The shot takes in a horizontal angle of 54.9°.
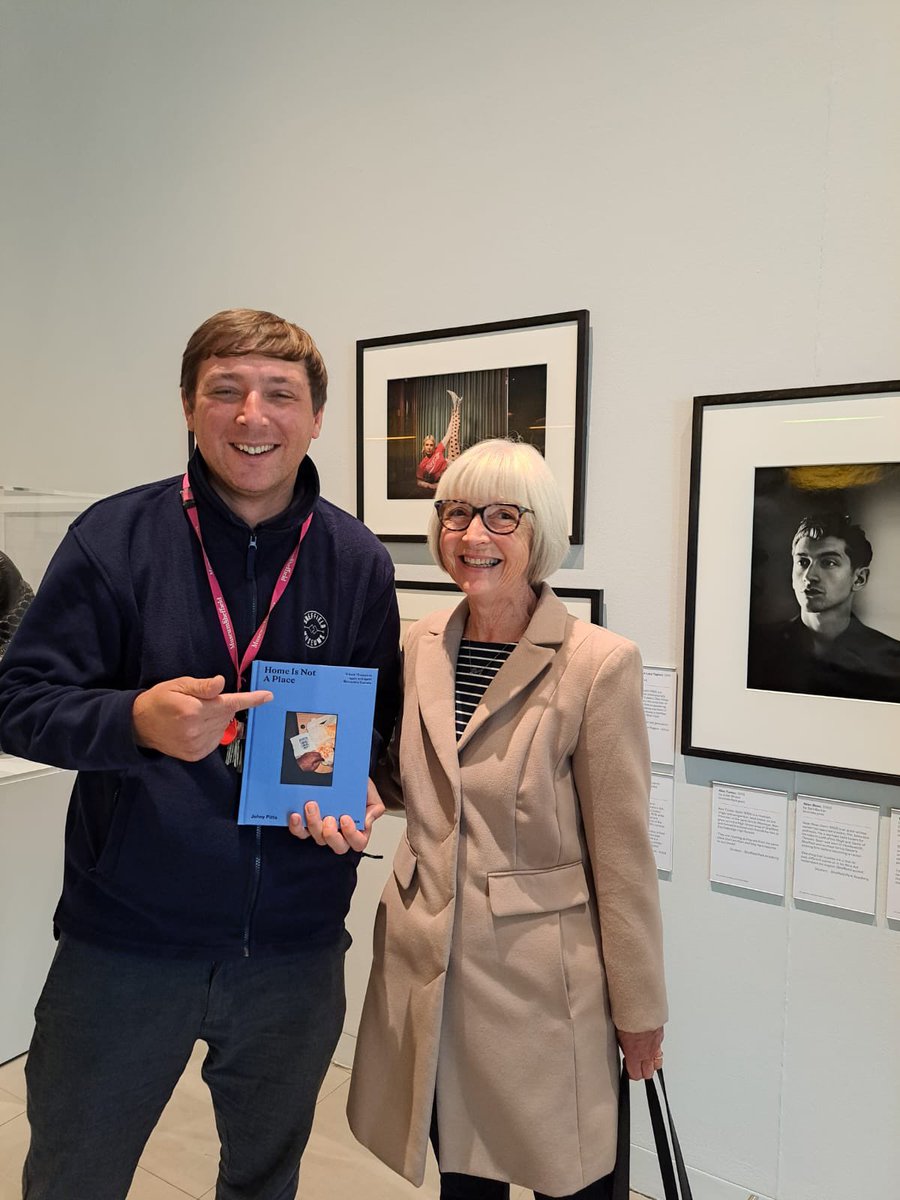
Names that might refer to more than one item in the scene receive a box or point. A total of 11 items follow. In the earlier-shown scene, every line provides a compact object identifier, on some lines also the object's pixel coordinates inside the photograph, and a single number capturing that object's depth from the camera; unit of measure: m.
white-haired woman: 1.38
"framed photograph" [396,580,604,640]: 2.51
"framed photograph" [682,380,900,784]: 1.85
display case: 2.40
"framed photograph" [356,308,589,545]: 2.21
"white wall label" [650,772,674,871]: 2.14
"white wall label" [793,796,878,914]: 1.89
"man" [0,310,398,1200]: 1.33
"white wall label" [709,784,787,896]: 2.00
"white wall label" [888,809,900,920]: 1.85
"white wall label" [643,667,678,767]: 2.12
